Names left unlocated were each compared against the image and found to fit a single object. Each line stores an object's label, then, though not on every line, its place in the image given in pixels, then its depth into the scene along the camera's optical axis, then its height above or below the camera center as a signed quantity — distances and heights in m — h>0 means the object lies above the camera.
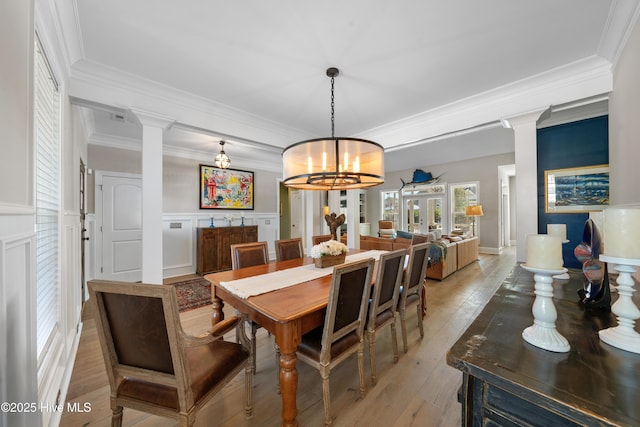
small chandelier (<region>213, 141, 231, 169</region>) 4.03 +0.92
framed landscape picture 2.71 +0.25
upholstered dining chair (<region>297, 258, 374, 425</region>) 1.40 -0.73
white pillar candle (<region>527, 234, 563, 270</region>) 0.78 -0.14
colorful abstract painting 4.99 +0.58
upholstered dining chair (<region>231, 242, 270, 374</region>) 2.43 -0.43
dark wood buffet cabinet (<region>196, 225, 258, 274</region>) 4.55 -0.62
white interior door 3.90 -0.19
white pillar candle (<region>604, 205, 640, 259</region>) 0.73 -0.07
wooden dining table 1.30 -0.60
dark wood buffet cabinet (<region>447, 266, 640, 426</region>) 0.54 -0.44
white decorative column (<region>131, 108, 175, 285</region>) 2.49 +0.20
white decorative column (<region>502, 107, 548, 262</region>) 2.57 +0.40
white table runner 1.65 -0.52
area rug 3.22 -1.19
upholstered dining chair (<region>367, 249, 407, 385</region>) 1.77 -0.68
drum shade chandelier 1.91 +0.45
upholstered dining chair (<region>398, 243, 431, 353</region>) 2.18 -0.68
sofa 4.12 -0.69
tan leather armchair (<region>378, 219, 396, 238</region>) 7.63 -0.39
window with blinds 1.46 +0.13
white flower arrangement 2.25 -0.34
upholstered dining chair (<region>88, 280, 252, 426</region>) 0.99 -0.61
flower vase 2.25 -0.45
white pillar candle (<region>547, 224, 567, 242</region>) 1.71 -0.14
